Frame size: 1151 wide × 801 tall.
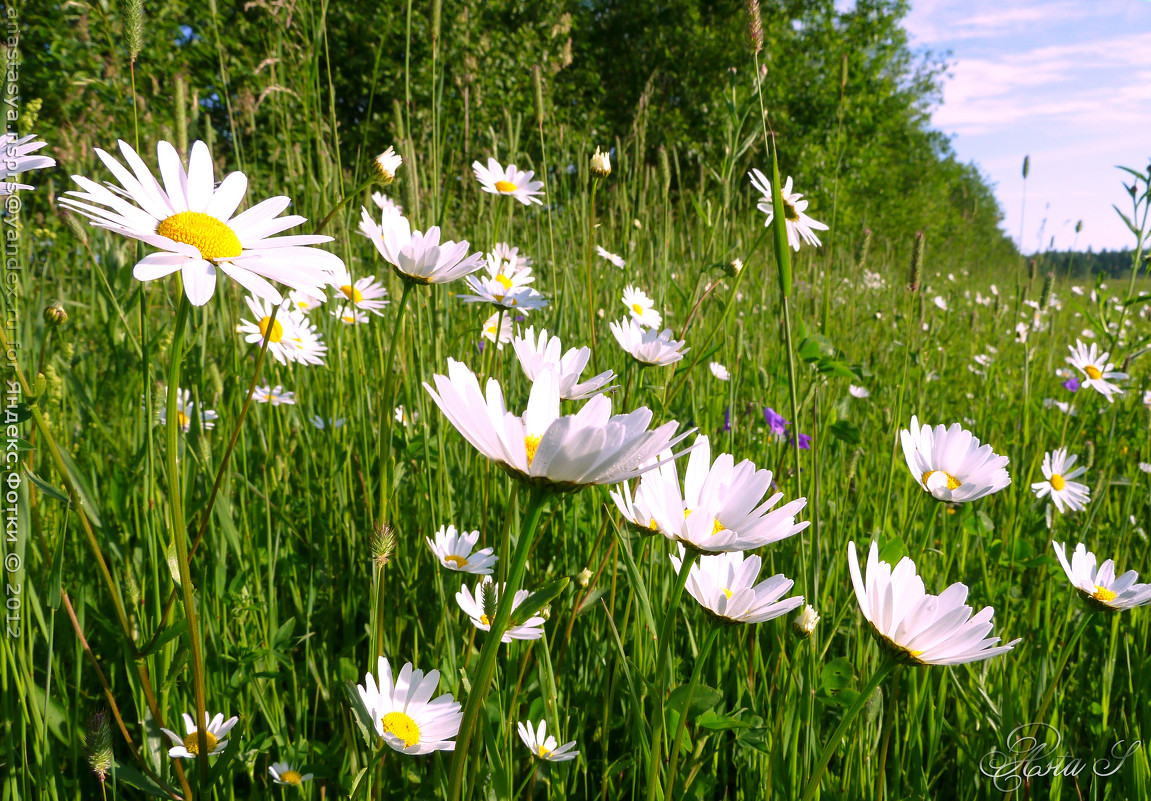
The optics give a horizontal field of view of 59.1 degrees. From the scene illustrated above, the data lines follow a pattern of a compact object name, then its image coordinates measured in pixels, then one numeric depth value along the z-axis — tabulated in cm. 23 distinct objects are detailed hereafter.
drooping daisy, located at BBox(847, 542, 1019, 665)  22
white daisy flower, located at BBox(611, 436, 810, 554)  22
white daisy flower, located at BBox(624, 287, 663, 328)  52
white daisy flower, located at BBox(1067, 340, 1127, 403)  53
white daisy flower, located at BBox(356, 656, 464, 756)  26
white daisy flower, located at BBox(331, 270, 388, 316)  41
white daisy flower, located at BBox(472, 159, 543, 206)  46
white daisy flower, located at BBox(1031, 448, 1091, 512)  45
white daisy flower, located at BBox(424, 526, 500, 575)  31
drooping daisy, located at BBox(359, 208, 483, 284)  30
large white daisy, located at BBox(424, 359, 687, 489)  19
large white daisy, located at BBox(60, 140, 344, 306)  21
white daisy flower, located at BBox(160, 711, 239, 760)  26
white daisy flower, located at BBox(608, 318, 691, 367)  33
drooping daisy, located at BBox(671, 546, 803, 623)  24
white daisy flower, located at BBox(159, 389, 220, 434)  40
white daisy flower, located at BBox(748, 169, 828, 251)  40
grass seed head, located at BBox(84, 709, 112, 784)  23
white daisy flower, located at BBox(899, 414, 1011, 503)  29
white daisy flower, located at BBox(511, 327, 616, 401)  25
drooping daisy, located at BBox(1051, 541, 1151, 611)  28
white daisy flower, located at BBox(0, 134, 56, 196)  22
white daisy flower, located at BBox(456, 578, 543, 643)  27
